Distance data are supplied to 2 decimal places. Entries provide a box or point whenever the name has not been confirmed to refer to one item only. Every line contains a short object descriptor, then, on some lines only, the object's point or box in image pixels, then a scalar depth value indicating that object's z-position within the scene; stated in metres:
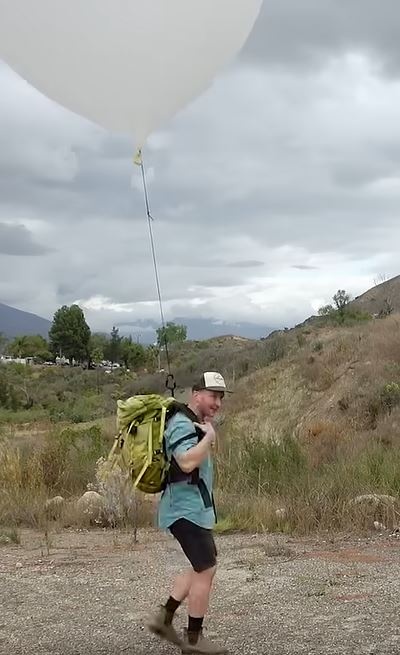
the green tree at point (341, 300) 38.77
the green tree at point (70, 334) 65.19
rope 5.19
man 5.02
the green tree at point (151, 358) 47.67
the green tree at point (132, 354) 61.00
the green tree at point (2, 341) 67.84
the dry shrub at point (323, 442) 13.81
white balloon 4.61
